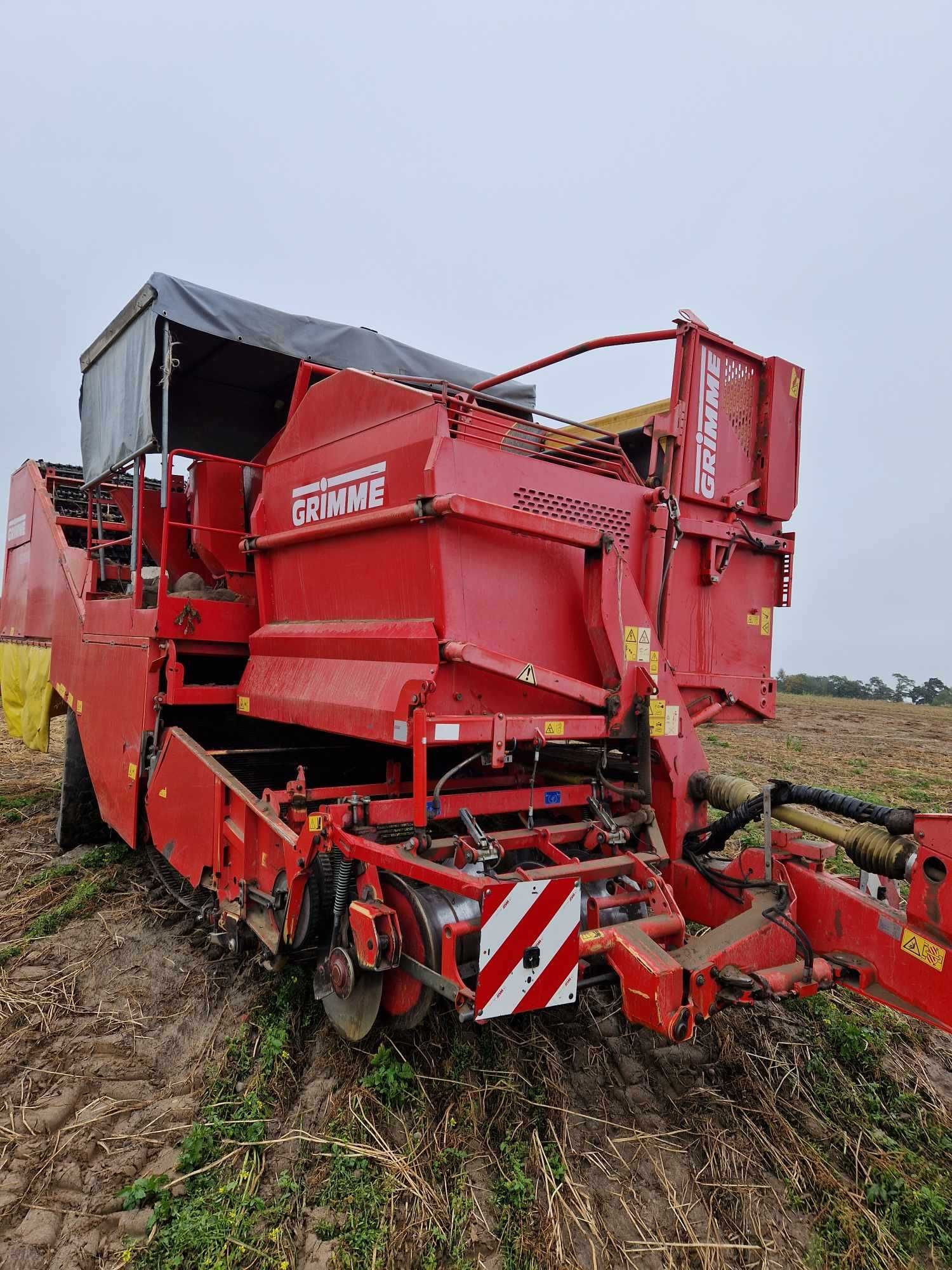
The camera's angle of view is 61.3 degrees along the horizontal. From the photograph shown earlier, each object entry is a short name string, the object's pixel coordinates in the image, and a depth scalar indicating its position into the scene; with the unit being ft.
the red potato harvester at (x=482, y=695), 9.05
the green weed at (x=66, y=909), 14.75
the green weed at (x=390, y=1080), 9.70
